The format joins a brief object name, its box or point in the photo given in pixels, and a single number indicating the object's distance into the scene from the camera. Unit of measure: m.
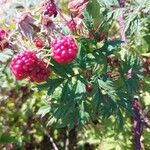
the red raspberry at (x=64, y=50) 0.15
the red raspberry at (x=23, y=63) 0.15
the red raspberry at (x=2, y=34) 0.17
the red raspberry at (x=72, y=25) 0.18
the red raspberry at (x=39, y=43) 0.17
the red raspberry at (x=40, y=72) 0.16
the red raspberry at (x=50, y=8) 0.17
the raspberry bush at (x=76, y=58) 0.16
